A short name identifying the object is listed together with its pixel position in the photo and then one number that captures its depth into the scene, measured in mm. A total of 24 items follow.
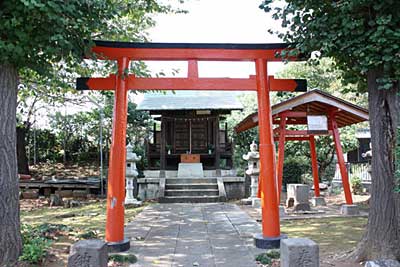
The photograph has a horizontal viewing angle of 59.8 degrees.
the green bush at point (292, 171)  17312
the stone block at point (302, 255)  3729
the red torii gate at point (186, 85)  6156
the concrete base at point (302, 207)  10500
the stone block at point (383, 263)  3619
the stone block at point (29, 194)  15860
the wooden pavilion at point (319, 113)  9883
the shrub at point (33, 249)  4926
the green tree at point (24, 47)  4598
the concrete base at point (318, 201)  11852
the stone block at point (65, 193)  16266
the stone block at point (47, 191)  16656
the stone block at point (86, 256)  3693
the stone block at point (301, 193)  10539
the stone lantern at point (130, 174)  13734
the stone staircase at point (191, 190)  13992
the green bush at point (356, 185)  14806
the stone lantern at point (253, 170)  13078
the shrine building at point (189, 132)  17547
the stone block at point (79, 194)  16031
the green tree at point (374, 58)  4582
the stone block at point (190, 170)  16948
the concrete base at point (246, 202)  13102
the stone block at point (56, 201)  13584
